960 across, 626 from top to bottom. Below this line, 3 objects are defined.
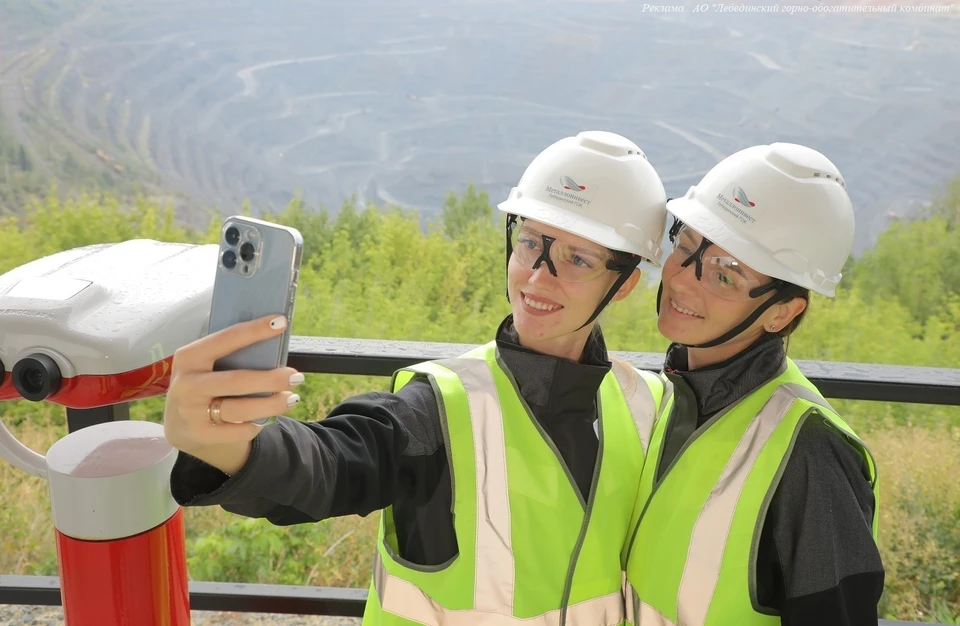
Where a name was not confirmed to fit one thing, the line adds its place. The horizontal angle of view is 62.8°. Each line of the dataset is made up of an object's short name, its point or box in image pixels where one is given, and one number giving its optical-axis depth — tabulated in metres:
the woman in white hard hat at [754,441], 1.29
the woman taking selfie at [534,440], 1.44
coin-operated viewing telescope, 1.29
